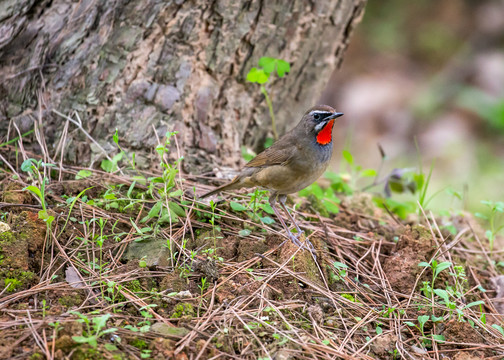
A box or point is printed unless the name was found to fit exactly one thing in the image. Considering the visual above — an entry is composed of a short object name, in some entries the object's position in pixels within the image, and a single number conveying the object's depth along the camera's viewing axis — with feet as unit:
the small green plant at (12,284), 21.80
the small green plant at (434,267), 24.75
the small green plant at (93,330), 18.51
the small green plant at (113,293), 21.68
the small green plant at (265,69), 34.32
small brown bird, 31.40
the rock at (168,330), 20.31
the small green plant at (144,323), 20.06
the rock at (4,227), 24.18
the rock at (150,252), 24.71
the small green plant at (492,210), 29.62
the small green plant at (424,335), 23.24
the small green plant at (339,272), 26.50
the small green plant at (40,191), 23.37
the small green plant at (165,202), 26.91
